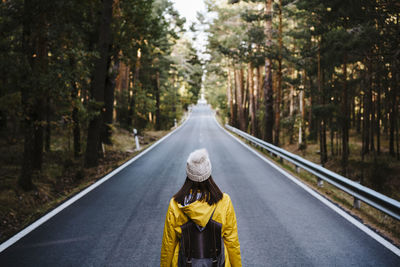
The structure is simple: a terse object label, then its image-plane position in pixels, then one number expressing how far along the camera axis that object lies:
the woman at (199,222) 2.39
